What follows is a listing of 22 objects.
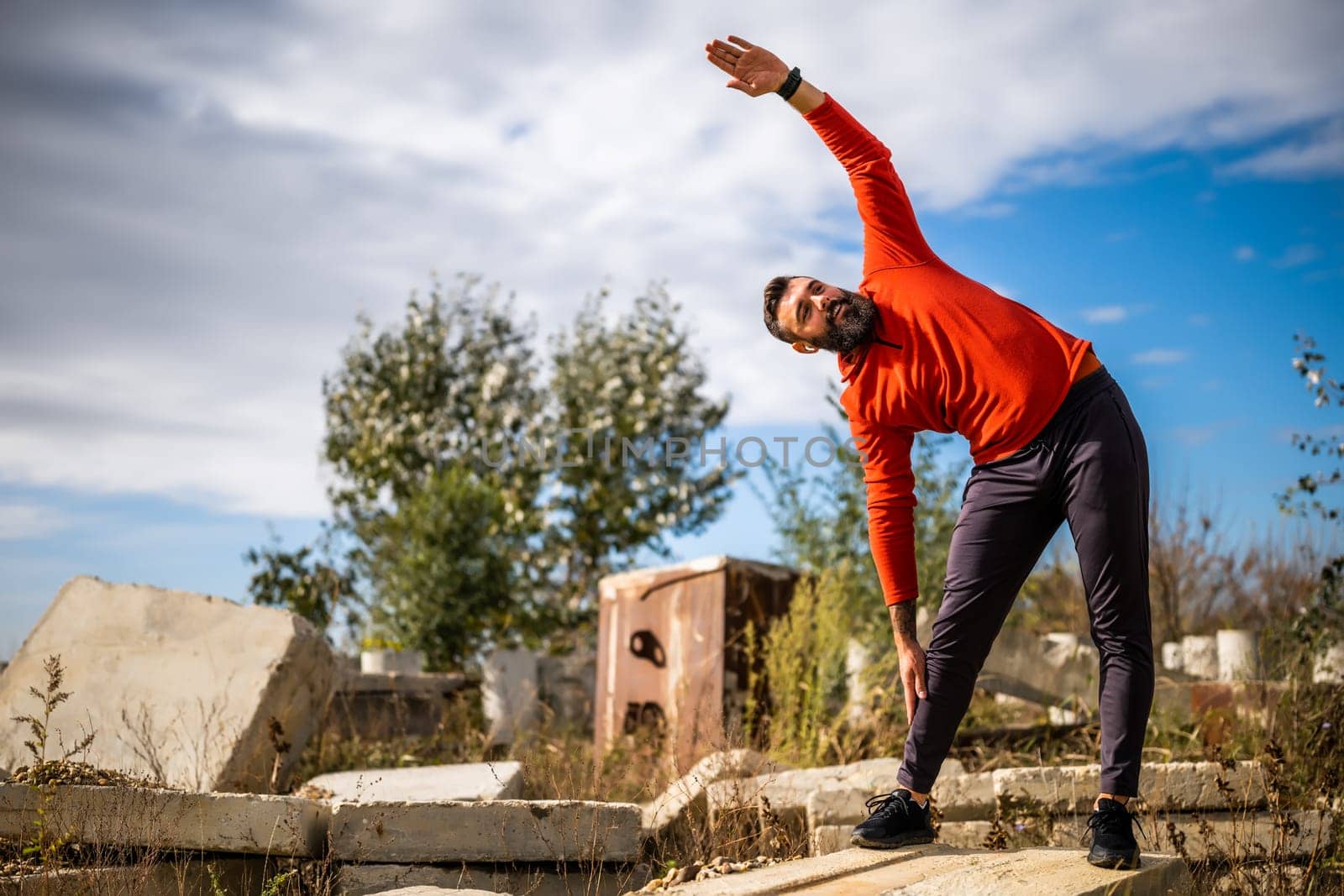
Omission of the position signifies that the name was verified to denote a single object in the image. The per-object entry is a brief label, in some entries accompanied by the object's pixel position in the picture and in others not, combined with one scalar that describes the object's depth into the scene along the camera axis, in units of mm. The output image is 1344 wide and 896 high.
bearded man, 2832
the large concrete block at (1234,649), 6965
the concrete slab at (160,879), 2908
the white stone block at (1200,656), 7707
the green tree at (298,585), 9305
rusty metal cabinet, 6617
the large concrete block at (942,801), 4008
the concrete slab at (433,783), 4164
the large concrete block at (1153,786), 3984
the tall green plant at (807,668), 5660
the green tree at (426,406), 14484
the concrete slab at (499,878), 3402
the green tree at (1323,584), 5895
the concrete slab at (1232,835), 3576
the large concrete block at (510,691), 8375
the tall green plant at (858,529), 7309
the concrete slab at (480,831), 3434
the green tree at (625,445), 13414
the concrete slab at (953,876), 2625
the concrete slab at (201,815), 3326
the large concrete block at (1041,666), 6453
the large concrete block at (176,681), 4766
